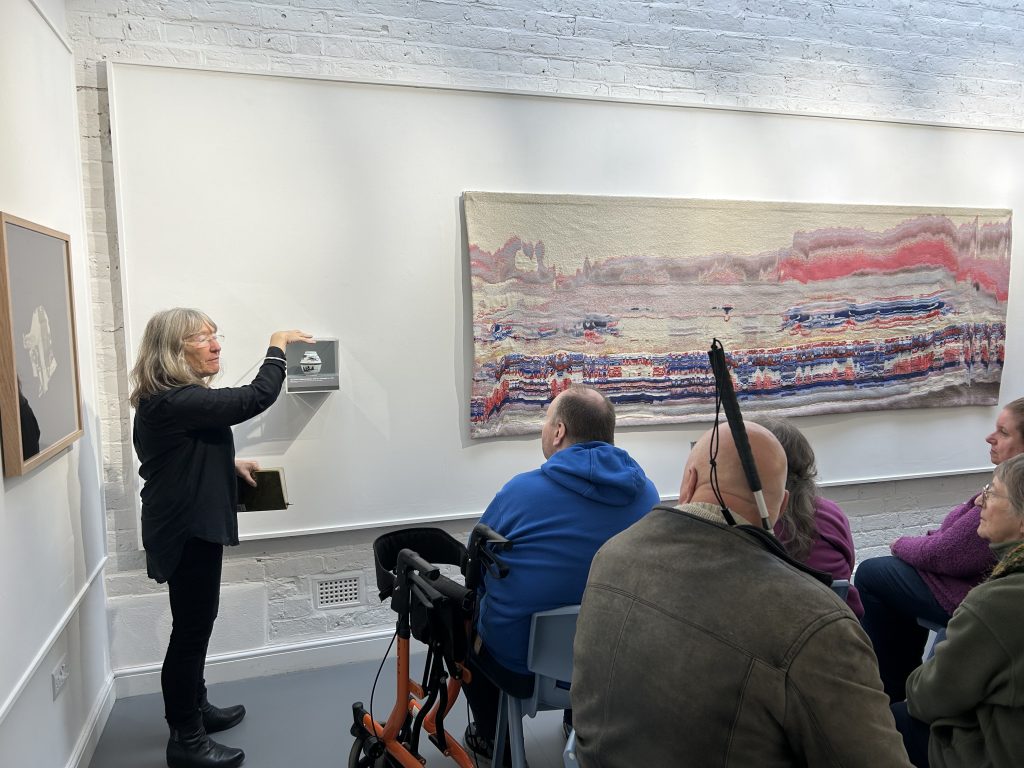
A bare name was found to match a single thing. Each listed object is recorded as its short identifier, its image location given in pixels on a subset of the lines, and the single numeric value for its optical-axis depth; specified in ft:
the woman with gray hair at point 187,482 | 7.75
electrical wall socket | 7.44
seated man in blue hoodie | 6.36
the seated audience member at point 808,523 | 6.45
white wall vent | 10.75
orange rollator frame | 6.45
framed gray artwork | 6.26
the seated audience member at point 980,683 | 4.42
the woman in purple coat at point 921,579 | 7.47
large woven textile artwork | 11.09
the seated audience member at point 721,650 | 3.30
